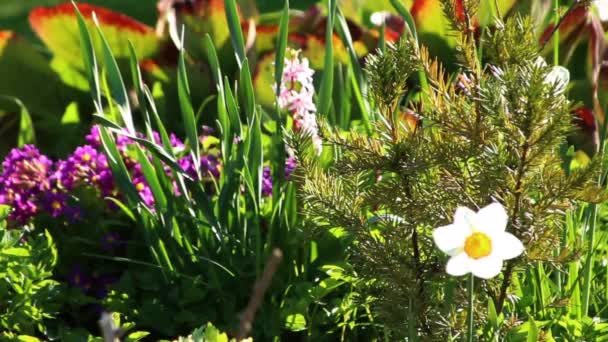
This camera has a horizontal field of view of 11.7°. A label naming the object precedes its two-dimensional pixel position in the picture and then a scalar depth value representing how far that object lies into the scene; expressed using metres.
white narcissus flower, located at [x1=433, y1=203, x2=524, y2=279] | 2.10
